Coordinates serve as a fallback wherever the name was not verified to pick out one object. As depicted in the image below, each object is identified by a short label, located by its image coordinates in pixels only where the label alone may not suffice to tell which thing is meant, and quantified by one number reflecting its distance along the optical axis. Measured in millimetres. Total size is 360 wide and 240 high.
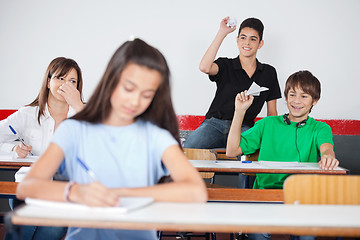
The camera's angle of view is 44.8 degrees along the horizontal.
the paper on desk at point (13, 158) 2191
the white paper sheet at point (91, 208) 957
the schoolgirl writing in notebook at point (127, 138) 1209
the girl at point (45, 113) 2330
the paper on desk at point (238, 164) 2240
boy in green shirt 2549
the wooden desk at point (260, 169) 2111
